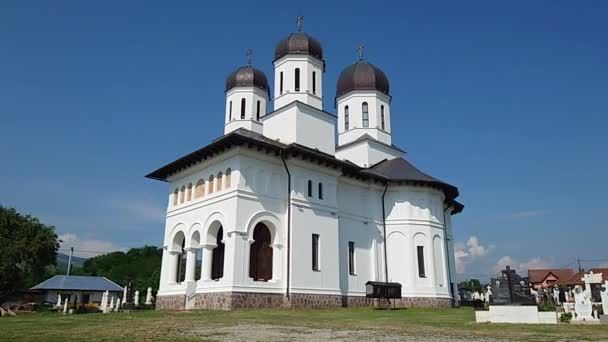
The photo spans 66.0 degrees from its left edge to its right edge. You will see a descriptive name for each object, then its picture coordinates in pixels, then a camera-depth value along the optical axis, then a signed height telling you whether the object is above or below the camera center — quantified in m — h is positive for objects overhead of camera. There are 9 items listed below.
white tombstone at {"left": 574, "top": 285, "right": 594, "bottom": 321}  13.92 -0.27
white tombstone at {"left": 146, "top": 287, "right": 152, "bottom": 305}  28.55 -0.10
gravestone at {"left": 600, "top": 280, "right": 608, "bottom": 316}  14.34 -0.06
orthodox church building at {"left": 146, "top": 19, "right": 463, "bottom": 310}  20.83 +4.51
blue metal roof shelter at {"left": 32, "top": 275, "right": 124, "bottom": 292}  45.88 +1.30
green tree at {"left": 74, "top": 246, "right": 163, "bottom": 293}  73.01 +5.53
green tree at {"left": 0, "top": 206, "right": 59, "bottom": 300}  35.06 +3.66
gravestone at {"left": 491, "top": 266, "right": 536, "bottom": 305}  14.09 +0.25
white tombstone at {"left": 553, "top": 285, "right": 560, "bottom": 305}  23.85 +0.08
